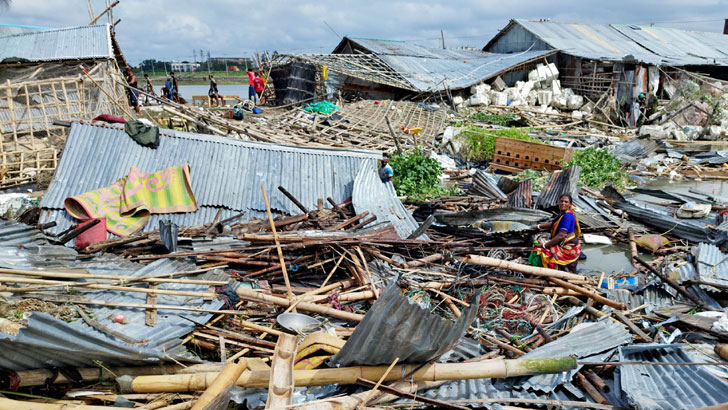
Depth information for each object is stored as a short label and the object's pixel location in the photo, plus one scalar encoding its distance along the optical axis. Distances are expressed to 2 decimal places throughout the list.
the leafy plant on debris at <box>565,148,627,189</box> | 11.02
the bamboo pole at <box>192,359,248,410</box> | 3.03
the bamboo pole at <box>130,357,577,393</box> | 3.30
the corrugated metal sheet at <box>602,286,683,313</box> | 5.41
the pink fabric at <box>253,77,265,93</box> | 21.62
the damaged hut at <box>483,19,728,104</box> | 22.72
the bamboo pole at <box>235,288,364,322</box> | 4.41
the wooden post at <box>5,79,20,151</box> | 10.69
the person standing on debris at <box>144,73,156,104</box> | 20.59
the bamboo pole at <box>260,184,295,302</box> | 4.54
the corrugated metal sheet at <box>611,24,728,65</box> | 27.42
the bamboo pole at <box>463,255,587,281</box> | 5.46
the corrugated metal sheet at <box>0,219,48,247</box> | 4.95
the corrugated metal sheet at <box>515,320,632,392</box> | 3.73
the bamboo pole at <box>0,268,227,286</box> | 3.99
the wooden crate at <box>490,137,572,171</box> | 11.97
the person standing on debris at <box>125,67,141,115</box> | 17.16
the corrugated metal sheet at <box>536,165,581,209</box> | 8.23
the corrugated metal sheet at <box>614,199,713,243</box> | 7.45
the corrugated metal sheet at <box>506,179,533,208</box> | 8.25
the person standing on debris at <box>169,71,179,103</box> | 20.80
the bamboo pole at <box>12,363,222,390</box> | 3.27
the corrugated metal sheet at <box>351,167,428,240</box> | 7.13
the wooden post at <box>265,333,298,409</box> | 3.08
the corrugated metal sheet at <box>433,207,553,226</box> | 7.11
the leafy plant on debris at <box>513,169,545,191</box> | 10.11
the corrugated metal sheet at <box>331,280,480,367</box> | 3.21
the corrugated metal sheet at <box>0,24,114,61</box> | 15.00
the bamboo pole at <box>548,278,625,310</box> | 5.06
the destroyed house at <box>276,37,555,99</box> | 20.66
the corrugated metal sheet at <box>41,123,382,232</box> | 7.10
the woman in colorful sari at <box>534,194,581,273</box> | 5.89
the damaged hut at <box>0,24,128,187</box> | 11.12
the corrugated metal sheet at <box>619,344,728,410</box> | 3.37
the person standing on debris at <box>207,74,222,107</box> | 21.43
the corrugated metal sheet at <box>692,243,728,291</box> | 5.66
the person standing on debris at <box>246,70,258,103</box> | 21.72
